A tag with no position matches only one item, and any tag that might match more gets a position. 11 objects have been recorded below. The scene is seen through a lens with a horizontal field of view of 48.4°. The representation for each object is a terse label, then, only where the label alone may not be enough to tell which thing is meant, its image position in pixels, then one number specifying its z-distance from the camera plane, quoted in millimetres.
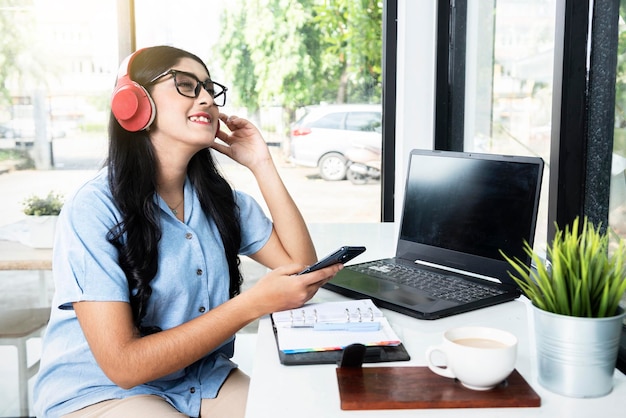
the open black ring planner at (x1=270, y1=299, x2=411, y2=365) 1044
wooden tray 876
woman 1170
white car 3172
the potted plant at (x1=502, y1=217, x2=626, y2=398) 867
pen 1140
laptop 1326
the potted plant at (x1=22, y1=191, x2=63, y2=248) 3004
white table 869
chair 2613
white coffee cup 874
